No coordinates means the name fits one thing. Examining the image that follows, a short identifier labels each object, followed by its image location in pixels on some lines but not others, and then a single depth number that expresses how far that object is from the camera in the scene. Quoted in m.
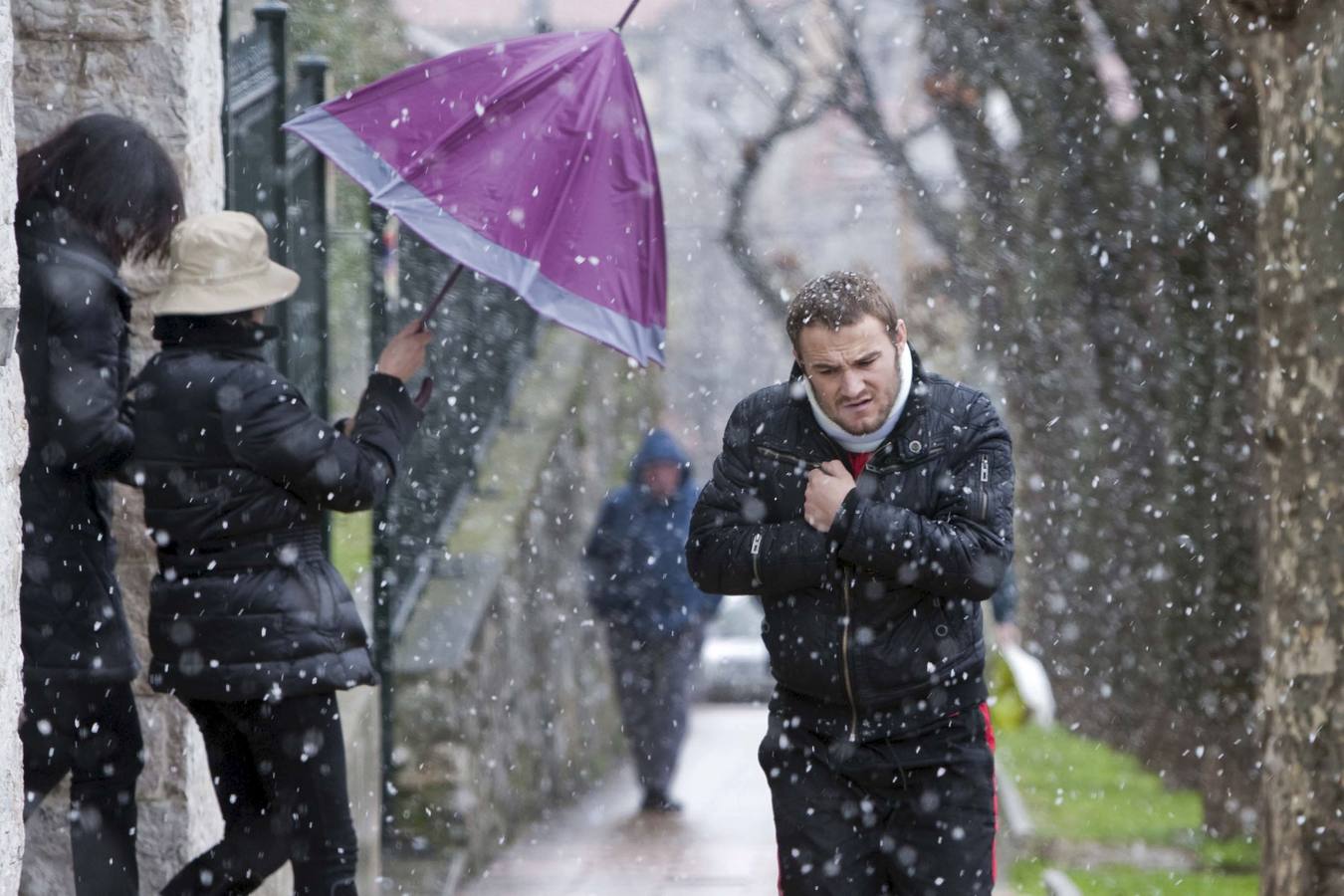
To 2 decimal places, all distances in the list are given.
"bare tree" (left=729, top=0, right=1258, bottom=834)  22.37
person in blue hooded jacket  22.94
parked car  56.25
